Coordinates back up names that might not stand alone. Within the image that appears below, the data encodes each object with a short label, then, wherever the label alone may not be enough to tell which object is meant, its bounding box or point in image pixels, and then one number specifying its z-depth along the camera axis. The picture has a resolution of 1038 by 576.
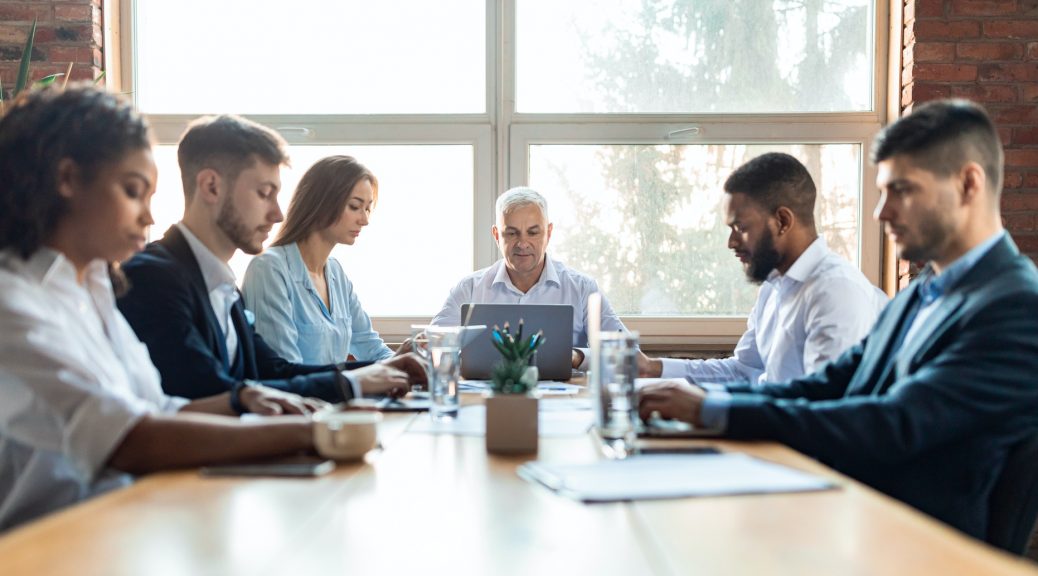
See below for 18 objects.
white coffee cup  1.42
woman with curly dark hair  1.29
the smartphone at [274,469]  1.33
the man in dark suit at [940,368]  1.59
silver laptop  2.70
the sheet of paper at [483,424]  1.78
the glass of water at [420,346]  2.40
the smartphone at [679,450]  1.52
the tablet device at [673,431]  1.69
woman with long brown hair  3.12
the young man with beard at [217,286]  2.00
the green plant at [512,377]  1.61
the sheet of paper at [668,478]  1.22
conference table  0.92
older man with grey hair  3.62
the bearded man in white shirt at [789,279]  2.66
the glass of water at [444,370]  1.91
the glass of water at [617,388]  1.47
